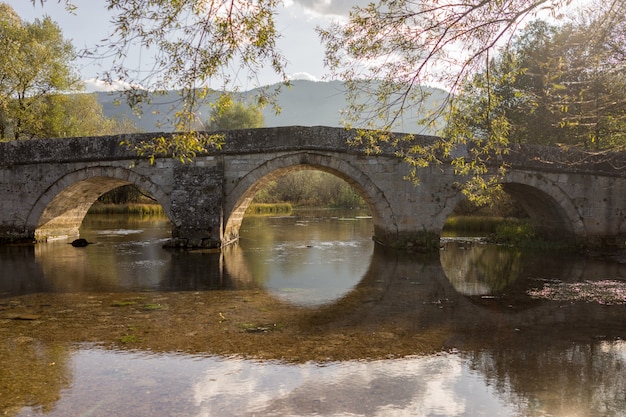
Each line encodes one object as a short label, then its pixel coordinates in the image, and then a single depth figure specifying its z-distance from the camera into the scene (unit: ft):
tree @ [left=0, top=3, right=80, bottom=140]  68.64
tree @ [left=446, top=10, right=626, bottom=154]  21.38
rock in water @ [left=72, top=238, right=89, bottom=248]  49.11
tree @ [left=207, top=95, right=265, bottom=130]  140.26
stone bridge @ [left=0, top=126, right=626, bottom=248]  44.57
